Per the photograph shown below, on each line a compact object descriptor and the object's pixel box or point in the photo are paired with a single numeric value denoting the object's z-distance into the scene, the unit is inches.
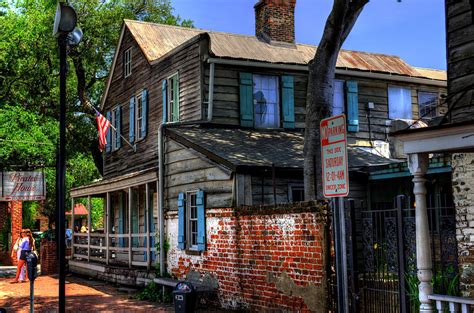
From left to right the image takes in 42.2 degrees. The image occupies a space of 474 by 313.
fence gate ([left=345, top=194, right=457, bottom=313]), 319.0
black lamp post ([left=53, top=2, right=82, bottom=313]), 312.3
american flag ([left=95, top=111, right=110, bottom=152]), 759.7
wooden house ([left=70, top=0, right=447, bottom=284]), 562.9
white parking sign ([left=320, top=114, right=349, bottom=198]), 212.5
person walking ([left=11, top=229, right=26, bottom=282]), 790.4
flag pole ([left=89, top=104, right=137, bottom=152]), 790.8
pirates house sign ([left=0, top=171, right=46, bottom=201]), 952.3
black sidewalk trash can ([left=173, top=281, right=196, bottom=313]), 277.3
